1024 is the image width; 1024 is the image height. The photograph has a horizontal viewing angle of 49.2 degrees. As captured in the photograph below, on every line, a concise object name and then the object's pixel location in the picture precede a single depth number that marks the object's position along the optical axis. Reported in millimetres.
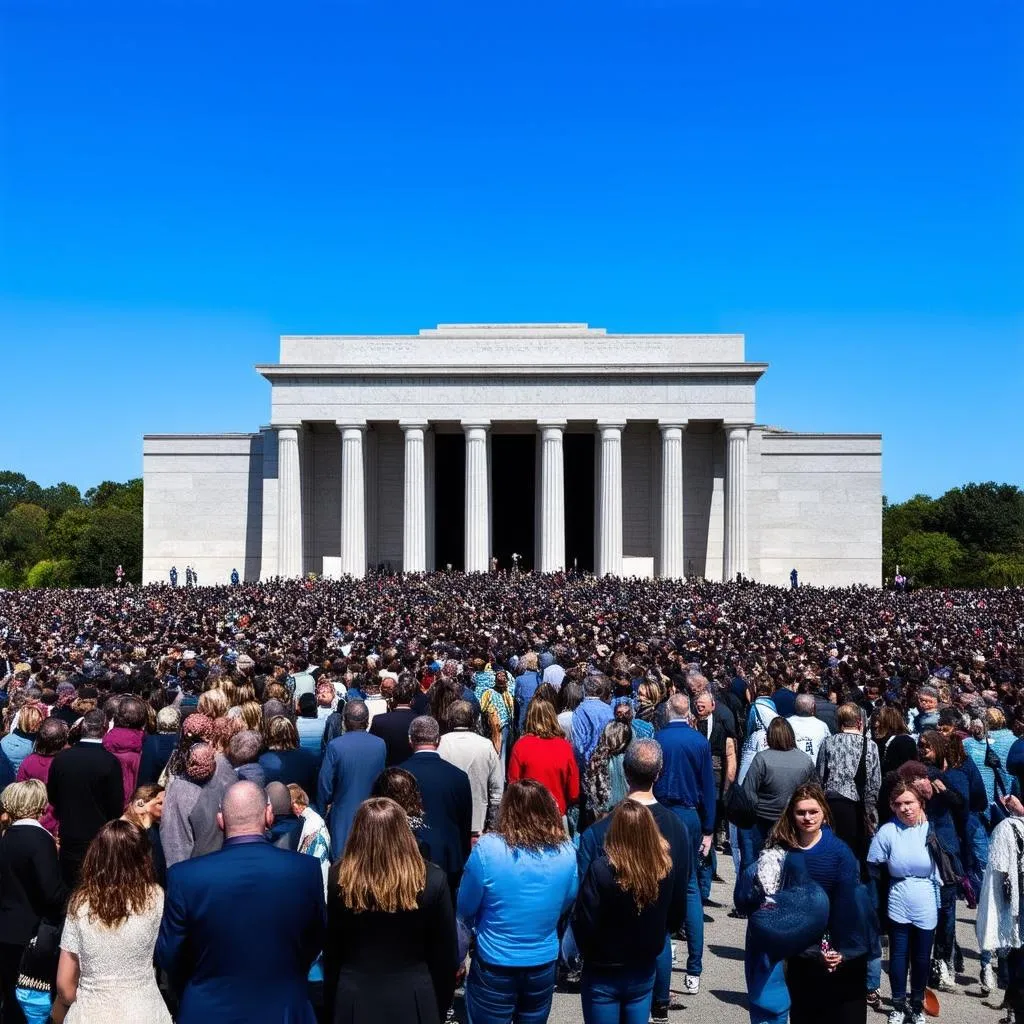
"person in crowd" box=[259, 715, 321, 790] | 9977
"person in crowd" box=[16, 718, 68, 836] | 9672
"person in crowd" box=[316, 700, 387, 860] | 9883
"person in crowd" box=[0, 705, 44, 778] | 11336
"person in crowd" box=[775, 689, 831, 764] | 11758
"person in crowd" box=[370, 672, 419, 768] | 11367
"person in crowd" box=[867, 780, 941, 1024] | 9047
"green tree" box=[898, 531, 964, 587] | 102625
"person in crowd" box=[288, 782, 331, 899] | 8148
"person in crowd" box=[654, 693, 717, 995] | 9859
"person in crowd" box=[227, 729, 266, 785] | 8977
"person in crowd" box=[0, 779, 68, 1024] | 7457
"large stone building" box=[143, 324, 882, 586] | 64500
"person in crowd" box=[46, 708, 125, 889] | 9297
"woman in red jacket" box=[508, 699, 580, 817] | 10125
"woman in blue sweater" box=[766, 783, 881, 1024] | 6840
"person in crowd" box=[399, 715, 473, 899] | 8445
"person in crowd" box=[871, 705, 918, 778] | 11047
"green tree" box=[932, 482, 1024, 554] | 115938
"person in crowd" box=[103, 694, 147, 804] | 10656
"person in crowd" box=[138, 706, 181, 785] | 10594
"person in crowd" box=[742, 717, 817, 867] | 9789
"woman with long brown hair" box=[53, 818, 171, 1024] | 5992
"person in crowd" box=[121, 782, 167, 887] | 8242
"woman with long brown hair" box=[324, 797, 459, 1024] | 5883
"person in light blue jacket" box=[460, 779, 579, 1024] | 6672
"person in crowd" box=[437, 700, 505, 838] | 10078
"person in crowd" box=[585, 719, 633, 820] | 10062
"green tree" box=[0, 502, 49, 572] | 130988
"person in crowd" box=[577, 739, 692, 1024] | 7070
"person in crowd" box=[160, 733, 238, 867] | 8289
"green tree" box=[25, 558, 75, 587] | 96000
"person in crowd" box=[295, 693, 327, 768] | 12312
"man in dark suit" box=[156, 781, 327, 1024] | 5730
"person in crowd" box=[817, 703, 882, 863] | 10469
